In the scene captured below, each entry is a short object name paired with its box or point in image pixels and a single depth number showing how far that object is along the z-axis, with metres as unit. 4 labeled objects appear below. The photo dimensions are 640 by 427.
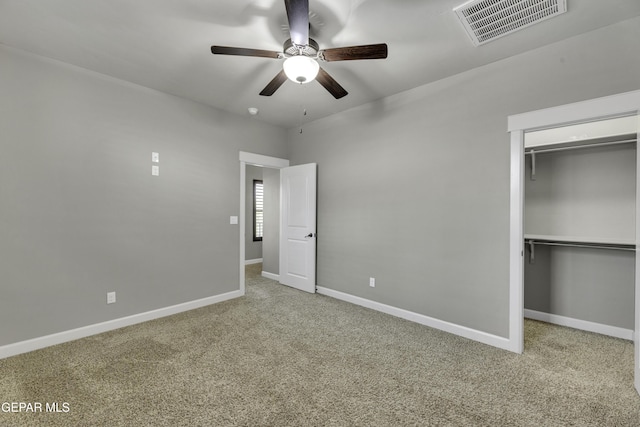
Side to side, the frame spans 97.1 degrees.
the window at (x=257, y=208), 7.09
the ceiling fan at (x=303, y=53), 1.82
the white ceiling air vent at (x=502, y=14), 1.98
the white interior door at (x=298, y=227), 4.44
